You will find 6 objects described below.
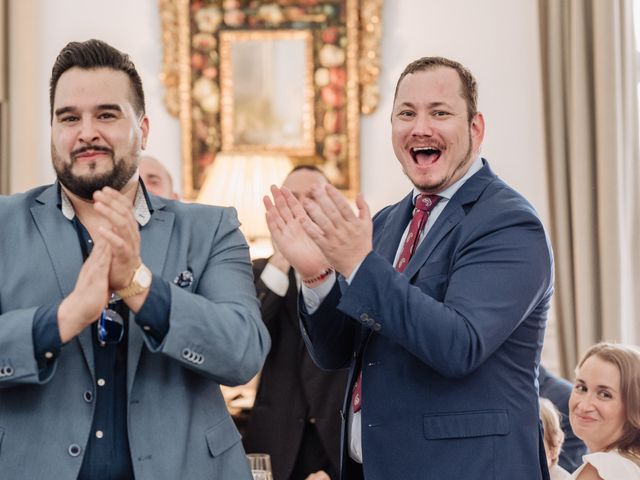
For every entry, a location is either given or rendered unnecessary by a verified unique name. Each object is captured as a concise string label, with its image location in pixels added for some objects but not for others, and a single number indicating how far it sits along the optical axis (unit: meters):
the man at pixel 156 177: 4.30
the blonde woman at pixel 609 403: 2.90
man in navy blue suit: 1.96
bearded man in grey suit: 1.69
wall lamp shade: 4.45
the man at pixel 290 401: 3.49
